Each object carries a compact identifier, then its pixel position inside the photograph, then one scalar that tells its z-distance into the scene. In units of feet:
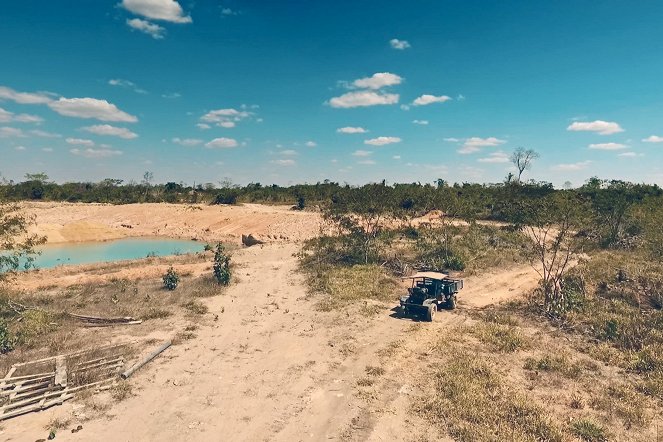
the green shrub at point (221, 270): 83.20
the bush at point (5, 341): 49.86
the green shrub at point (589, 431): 32.91
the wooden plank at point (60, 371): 40.74
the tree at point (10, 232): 56.80
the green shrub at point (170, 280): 79.10
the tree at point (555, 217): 66.66
